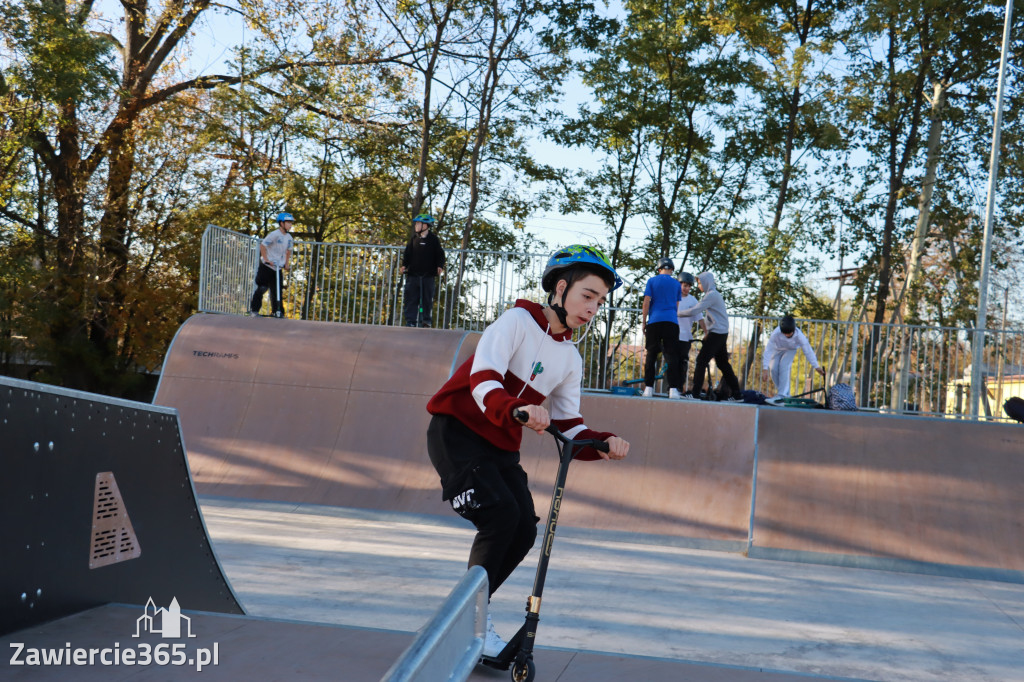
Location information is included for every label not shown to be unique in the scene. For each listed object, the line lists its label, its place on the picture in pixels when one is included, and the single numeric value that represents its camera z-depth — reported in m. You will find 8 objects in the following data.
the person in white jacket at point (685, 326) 12.77
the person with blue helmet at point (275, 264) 14.16
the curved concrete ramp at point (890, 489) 8.45
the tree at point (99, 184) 25.56
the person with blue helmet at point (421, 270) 14.01
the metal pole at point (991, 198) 19.45
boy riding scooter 3.49
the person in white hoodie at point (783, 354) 12.59
